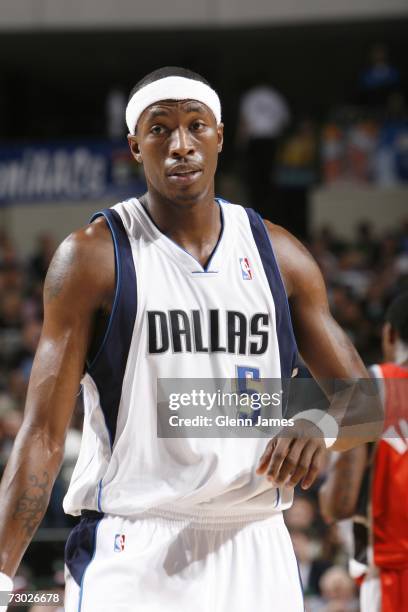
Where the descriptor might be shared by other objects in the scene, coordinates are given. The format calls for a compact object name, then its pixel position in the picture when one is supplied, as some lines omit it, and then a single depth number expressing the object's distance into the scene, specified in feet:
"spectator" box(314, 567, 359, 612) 35.12
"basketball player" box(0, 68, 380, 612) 16.60
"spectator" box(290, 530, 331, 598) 37.37
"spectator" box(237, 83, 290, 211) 88.22
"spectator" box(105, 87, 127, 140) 95.96
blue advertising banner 76.28
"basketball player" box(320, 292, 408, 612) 23.32
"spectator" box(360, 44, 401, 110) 93.04
